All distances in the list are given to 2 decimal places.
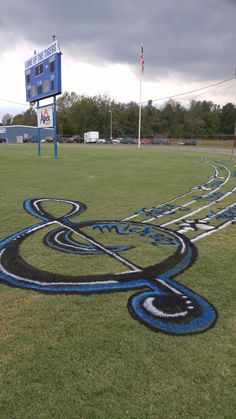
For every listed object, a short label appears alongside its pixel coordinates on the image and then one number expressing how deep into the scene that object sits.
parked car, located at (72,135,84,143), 76.31
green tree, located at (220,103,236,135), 85.81
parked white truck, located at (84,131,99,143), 68.94
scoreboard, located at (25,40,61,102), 18.50
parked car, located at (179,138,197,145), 58.73
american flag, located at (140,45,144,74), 35.27
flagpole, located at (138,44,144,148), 35.24
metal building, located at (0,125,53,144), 71.69
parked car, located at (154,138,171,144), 63.97
